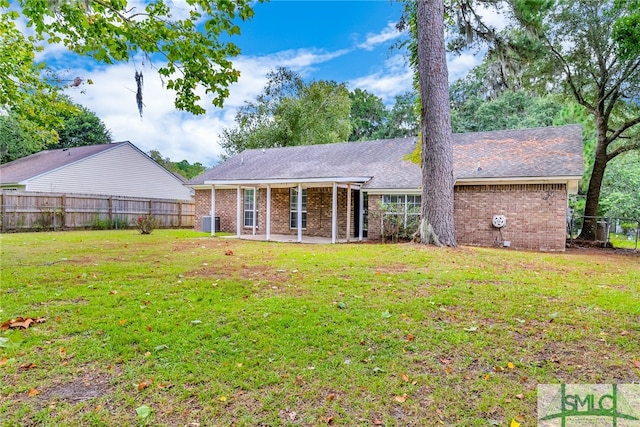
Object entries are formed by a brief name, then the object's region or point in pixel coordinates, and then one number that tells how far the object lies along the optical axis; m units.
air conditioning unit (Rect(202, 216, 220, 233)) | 18.11
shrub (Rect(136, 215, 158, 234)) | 16.12
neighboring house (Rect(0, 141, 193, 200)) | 20.67
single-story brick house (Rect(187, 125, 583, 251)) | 12.36
